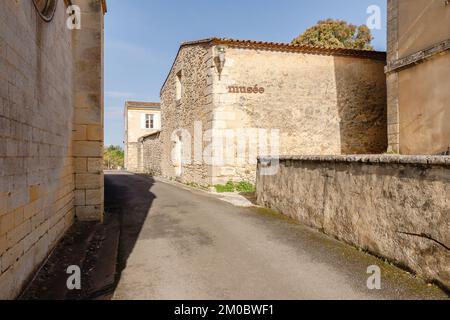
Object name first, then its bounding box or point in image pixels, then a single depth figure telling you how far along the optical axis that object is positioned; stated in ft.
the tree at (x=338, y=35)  73.00
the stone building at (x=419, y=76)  24.77
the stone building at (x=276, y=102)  34.65
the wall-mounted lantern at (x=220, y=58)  33.85
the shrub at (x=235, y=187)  34.04
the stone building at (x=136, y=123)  91.76
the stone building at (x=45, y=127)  8.88
